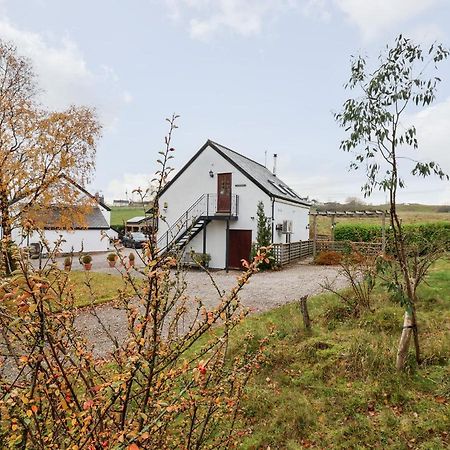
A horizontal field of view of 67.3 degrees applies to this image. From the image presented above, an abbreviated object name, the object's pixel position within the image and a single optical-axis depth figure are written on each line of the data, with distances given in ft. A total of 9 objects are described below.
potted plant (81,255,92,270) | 56.79
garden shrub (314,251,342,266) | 64.13
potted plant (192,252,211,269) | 60.06
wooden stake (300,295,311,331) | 22.08
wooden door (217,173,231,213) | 63.36
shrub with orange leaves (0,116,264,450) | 4.95
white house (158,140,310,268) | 61.46
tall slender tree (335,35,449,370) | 15.80
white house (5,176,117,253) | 47.11
